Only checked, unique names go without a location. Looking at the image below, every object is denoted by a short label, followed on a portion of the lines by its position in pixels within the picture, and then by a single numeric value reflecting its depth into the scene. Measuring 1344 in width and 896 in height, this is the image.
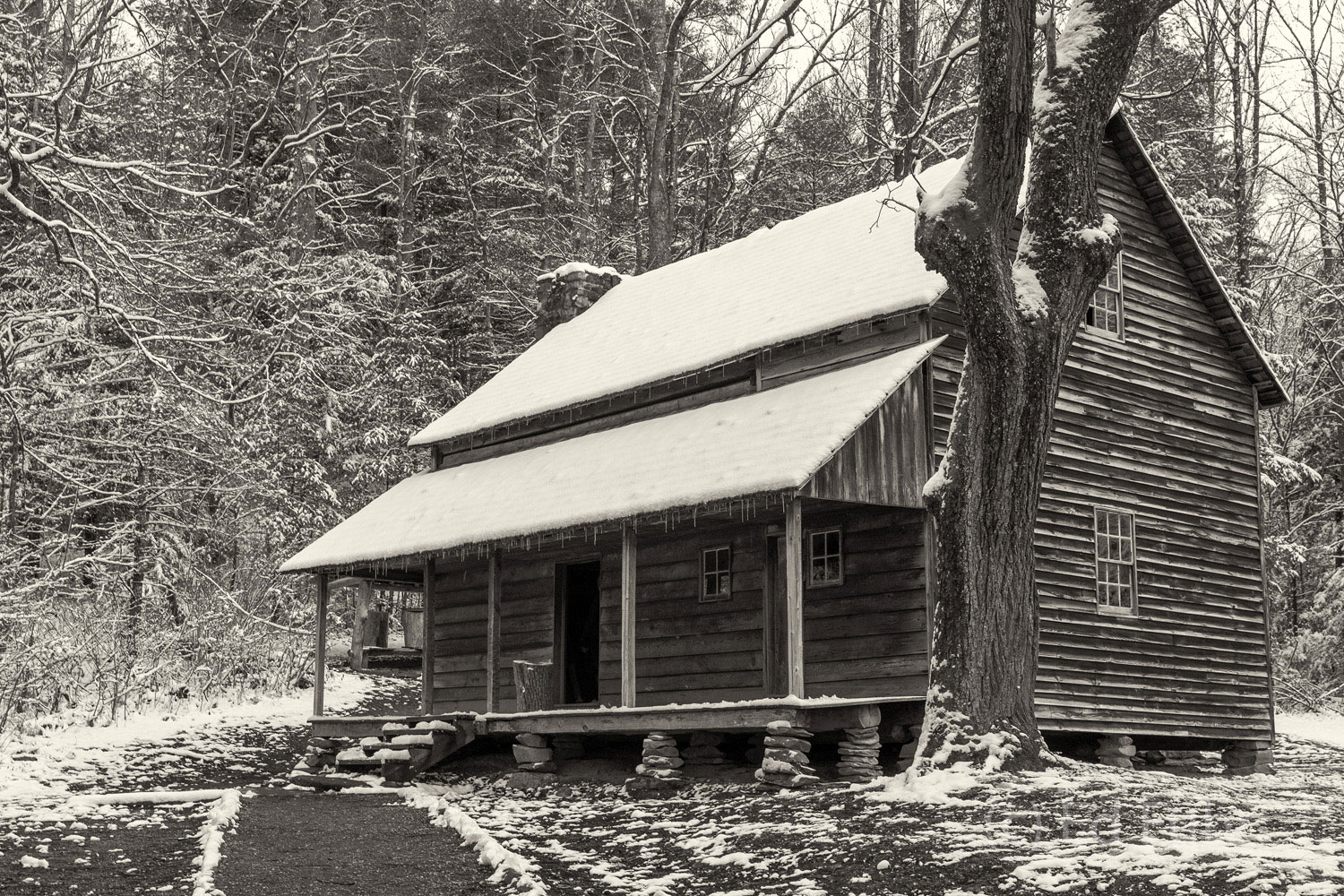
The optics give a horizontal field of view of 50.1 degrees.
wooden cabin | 16.11
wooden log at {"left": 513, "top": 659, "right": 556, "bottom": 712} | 19.30
